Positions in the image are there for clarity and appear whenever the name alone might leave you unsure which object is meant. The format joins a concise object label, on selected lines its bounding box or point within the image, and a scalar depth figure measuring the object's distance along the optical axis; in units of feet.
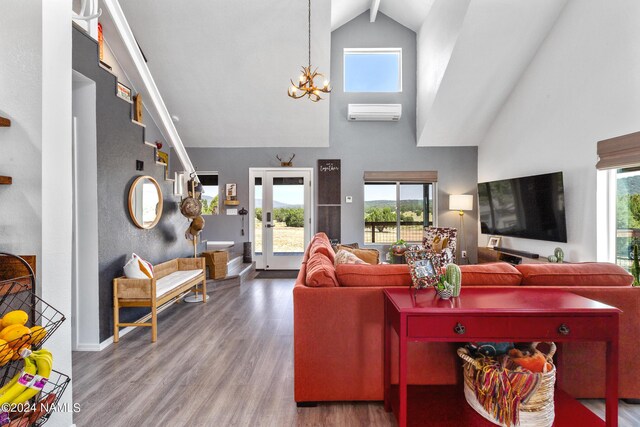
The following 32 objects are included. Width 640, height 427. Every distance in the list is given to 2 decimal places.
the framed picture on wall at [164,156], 14.03
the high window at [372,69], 22.16
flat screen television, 14.39
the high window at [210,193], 22.48
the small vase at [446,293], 5.88
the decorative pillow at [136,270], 10.26
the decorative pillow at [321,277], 6.82
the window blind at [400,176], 22.08
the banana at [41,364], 3.41
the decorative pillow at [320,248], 9.62
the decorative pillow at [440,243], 19.51
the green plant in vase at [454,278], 5.96
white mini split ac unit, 21.15
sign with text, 22.22
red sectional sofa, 6.69
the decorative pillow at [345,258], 9.94
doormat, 20.27
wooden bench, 10.00
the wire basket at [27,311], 3.38
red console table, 5.22
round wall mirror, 11.19
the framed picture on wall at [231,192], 22.38
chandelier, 14.48
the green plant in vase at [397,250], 16.51
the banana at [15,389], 3.25
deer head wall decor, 22.07
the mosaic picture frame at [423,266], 6.12
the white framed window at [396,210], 22.59
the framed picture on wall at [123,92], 10.61
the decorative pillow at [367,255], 13.53
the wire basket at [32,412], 3.42
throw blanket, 5.51
